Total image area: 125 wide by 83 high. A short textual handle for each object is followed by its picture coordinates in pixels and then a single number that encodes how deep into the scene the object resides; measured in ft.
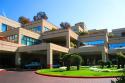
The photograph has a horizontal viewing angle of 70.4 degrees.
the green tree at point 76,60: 40.78
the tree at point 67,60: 40.56
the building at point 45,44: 56.70
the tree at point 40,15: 122.59
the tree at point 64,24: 113.72
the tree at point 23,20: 104.71
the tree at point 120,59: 41.63
